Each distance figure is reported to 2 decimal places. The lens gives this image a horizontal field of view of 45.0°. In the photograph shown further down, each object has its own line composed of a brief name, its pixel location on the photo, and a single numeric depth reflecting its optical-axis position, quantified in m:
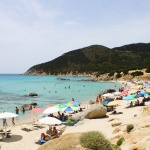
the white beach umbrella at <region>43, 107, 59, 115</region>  17.83
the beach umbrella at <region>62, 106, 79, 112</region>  18.50
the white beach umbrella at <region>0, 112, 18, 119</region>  15.35
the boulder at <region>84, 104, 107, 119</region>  17.77
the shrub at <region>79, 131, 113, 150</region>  5.20
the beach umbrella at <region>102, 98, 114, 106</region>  22.90
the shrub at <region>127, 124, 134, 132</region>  10.84
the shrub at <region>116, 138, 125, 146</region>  9.27
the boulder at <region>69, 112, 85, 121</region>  17.82
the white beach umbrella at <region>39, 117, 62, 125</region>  14.46
